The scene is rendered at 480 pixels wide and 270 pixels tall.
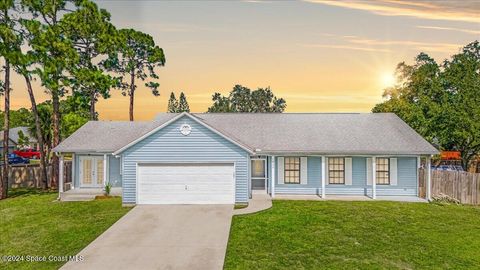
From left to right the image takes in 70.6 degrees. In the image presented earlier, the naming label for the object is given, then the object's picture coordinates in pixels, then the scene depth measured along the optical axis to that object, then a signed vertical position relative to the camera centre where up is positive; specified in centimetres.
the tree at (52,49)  2233 +624
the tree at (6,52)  2056 +533
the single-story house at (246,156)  1867 -104
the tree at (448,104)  2775 +313
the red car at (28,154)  4895 -215
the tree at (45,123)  2998 +143
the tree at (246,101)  8794 +1000
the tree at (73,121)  2831 +151
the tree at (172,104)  9344 +969
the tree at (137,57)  3894 +959
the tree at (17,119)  8721 +528
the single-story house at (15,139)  5850 +2
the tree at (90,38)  2548 +878
